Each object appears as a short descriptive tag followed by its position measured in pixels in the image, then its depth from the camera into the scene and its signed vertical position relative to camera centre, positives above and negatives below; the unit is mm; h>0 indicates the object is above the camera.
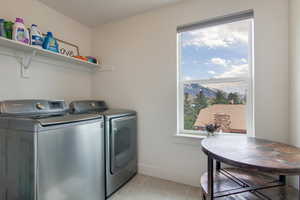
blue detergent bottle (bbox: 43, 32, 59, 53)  1728 +658
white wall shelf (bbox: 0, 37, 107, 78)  1463 +545
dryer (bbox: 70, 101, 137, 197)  1706 -538
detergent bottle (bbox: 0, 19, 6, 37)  1406 +654
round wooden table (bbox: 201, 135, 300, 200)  863 -372
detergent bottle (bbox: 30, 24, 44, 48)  1598 +672
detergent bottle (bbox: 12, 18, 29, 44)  1456 +663
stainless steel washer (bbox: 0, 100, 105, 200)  1066 -425
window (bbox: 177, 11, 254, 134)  1722 +307
